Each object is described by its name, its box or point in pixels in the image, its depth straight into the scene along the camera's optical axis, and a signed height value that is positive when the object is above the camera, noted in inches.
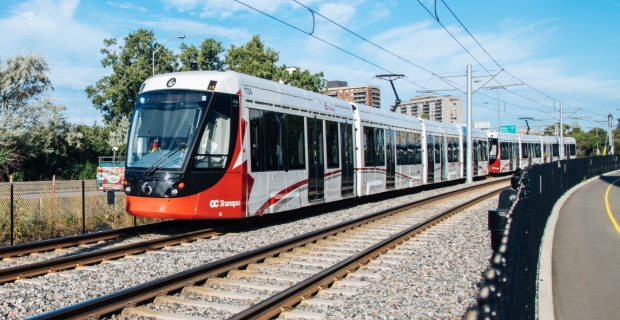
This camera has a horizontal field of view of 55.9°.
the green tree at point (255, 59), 1978.3 +380.3
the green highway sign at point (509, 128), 3470.7 +213.1
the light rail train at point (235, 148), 450.0 +17.1
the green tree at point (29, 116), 1593.3 +156.5
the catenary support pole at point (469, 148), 1242.6 +34.6
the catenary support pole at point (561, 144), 2136.3 +71.7
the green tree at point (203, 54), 2057.1 +406.0
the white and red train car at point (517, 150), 1600.3 +41.4
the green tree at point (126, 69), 2030.0 +349.1
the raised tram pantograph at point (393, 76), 1230.6 +188.7
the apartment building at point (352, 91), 6476.4 +858.1
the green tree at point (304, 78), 2065.8 +316.3
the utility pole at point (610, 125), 2795.3 +181.4
